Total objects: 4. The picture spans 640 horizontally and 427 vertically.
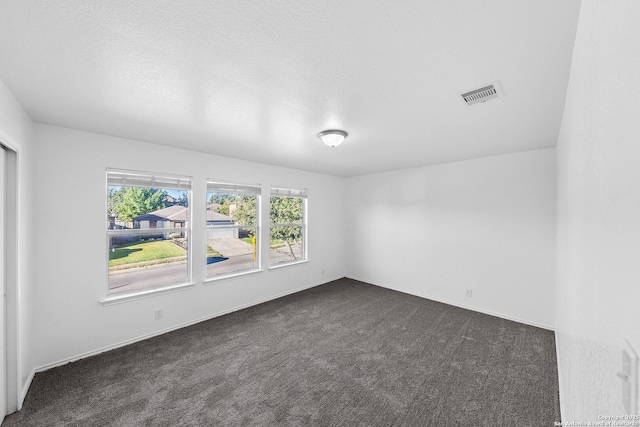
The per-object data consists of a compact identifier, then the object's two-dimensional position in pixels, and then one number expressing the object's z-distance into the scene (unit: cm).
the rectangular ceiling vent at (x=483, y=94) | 188
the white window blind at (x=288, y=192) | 486
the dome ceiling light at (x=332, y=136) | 278
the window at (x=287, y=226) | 491
